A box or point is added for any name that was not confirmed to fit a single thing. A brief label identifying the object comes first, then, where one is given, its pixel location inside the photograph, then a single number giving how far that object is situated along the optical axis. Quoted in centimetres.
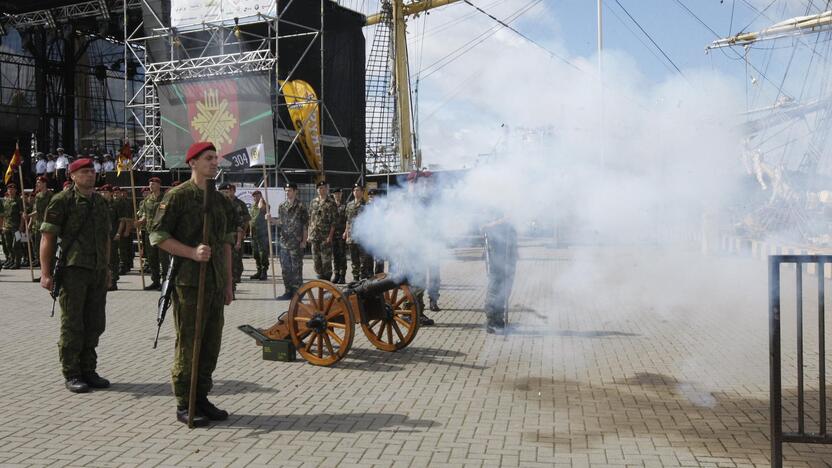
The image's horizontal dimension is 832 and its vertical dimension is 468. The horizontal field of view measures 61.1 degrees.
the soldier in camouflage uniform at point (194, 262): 481
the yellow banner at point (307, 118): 2069
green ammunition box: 686
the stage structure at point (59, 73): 2723
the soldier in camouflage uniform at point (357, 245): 1187
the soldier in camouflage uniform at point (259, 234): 1484
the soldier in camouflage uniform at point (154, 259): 1197
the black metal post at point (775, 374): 384
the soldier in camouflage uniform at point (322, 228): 1282
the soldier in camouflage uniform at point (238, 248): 1170
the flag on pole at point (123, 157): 1714
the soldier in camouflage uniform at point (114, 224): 1285
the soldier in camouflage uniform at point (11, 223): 1708
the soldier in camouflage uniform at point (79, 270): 576
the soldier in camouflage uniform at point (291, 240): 1170
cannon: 668
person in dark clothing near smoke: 836
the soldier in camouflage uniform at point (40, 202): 1445
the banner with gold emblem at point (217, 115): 1864
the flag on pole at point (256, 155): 1464
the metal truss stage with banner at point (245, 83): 1883
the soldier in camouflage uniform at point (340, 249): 1359
